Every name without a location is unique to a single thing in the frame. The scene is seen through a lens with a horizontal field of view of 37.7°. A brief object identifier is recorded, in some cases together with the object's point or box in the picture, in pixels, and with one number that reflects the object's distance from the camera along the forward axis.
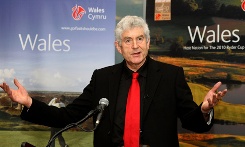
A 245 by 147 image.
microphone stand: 1.76
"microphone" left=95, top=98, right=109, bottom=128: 1.84
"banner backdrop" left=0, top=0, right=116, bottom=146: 4.07
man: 2.33
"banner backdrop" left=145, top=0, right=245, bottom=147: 3.58
